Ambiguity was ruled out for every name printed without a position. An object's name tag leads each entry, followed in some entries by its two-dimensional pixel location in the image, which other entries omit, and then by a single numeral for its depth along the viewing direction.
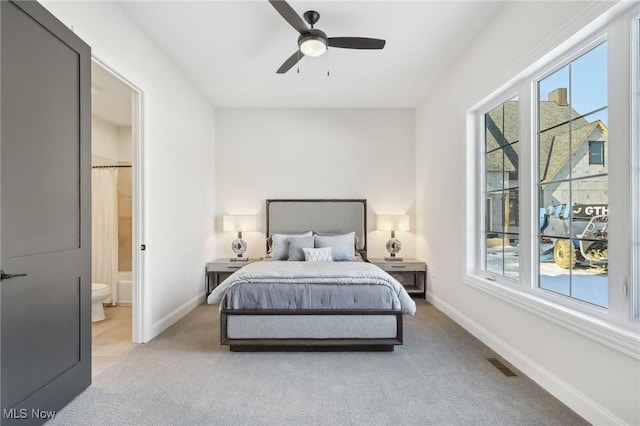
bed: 2.90
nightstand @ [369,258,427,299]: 4.77
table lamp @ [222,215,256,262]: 4.99
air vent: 2.47
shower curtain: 4.60
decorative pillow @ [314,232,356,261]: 4.50
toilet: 3.77
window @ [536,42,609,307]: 1.97
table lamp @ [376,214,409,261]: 4.98
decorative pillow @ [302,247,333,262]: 4.21
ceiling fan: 2.55
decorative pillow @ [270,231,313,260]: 4.53
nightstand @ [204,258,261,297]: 4.75
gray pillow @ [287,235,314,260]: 4.39
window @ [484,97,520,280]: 2.85
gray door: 1.66
